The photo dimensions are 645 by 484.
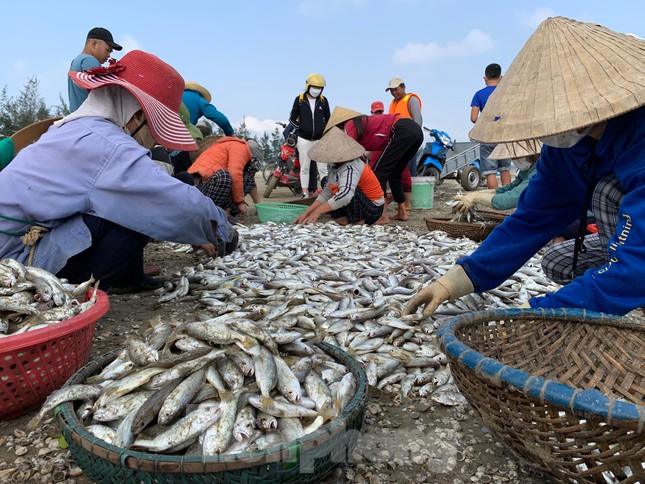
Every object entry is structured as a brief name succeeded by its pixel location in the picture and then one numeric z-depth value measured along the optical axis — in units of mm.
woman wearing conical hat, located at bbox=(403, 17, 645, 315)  1529
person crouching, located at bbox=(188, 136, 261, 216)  6180
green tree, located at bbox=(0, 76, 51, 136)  16500
